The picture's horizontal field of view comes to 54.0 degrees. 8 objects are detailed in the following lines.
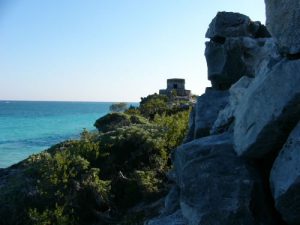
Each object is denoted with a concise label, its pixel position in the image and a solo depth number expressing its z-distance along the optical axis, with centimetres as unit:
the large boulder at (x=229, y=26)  648
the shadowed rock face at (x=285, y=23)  407
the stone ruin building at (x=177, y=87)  3964
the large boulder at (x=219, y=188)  394
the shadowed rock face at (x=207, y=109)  613
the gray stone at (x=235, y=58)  621
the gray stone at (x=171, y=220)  488
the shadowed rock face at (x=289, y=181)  359
